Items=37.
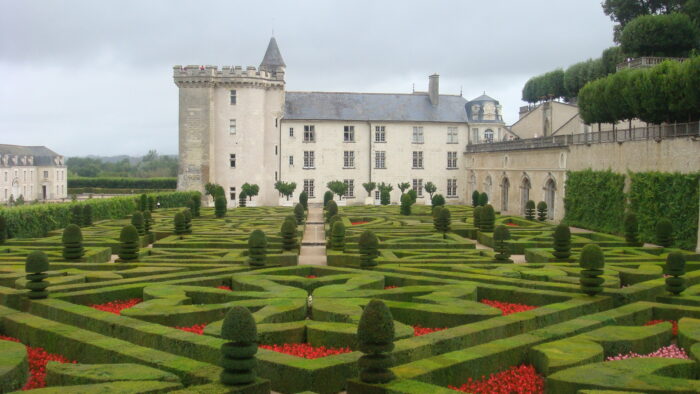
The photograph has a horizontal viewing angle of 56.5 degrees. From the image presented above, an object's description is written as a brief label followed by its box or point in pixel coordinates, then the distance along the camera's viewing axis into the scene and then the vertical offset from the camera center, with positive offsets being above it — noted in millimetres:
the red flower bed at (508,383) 9953 -3096
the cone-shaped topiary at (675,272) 14758 -2022
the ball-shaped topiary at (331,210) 33041 -1222
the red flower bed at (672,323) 12844 -2880
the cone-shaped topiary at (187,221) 27762 -1464
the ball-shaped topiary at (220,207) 36688 -1146
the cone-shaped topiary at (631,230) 23484 -1683
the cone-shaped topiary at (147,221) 27836 -1475
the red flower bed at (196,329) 12414 -2746
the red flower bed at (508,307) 14229 -2744
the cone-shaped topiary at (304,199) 41875 -829
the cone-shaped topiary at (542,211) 36094 -1470
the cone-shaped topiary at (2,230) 24422 -1576
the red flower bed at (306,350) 11062 -2842
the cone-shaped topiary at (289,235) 21750 -1654
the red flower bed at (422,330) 12500 -2824
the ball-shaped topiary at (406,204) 38531 -1096
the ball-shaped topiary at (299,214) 32625 -1398
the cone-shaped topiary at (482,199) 42822 -919
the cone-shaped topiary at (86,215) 32344 -1378
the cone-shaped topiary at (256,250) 18484 -1808
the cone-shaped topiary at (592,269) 14547 -1909
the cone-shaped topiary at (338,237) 21734 -1704
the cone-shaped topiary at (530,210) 35969 -1400
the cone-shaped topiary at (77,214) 32122 -1332
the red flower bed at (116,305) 14155 -2643
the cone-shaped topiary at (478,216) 28797 -1403
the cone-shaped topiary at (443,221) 27828 -1540
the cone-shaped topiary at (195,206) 36981 -1098
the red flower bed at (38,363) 10164 -2987
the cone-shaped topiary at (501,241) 20169 -1750
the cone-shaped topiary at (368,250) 18375 -1820
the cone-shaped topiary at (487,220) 28069 -1513
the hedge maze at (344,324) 9336 -2605
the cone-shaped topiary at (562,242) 20047 -1776
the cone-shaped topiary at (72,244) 19406 -1692
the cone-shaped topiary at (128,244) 19453 -1715
